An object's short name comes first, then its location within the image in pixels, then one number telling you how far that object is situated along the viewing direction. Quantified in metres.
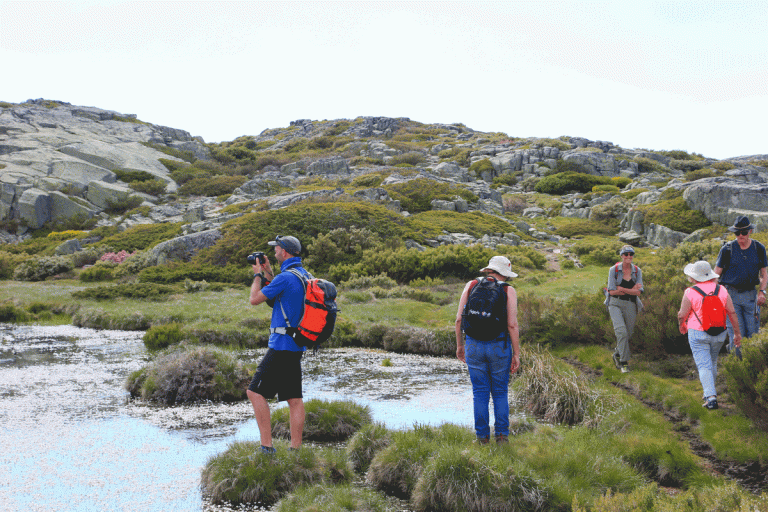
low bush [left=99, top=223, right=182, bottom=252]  32.81
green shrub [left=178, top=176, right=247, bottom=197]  53.28
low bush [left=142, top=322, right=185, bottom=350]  14.12
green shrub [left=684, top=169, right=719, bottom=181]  58.41
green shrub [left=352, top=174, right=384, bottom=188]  48.09
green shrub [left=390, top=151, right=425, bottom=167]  66.56
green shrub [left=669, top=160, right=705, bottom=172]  71.06
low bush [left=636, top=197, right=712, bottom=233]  30.94
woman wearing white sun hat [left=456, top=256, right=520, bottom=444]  5.81
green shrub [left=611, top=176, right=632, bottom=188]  58.20
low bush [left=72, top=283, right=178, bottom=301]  21.38
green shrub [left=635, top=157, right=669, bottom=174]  68.38
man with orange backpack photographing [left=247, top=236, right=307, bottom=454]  5.72
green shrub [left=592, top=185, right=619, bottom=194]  51.63
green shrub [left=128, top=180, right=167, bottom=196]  51.59
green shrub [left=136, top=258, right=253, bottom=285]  24.92
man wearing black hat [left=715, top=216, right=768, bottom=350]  7.95
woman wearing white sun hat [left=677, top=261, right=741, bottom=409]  7.25
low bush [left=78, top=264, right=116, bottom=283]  26.97
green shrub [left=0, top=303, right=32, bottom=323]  18.97
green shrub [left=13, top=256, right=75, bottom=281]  28.12
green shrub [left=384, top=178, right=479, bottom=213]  40.66
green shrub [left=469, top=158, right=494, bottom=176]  66.88
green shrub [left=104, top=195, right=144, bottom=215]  47.84
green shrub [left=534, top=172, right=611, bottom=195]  57.25
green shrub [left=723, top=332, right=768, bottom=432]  6.32
